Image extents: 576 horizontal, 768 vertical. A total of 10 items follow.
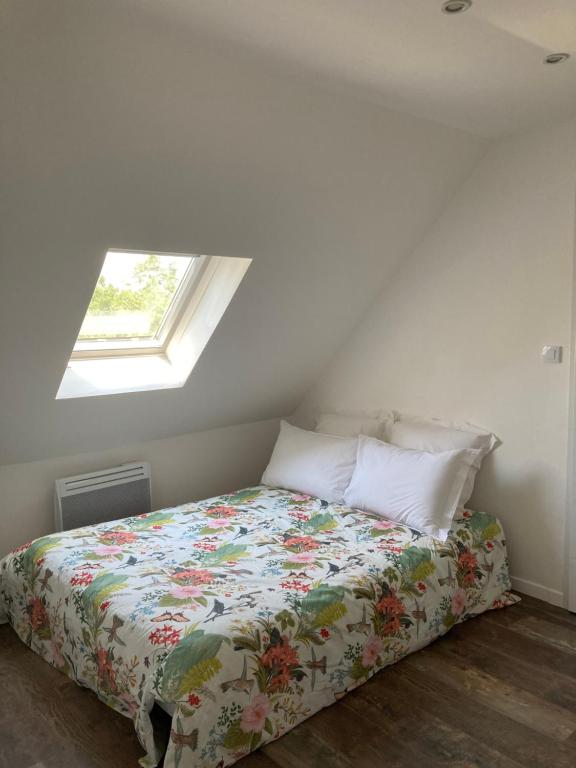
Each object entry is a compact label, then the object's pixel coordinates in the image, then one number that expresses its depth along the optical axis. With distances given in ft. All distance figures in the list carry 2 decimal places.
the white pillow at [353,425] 11.90
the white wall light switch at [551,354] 9.64
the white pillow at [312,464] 11.03
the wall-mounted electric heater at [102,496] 10.55
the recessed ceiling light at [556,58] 6.93
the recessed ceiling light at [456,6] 5.66
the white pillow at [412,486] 9.61
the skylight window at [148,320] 10.05
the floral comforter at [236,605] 6.50
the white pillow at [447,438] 10.34
